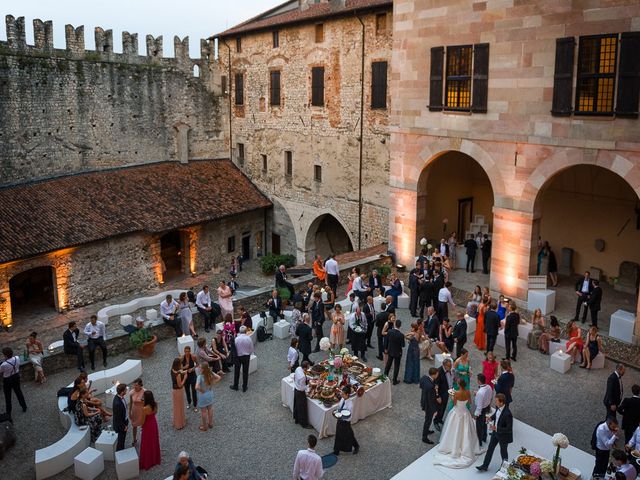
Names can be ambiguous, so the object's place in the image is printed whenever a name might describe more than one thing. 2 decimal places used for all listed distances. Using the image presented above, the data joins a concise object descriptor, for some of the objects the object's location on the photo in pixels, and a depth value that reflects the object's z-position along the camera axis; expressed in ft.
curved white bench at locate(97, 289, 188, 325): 63.82
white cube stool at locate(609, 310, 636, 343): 50.06
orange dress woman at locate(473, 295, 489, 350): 49.70
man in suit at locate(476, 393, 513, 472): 33.07
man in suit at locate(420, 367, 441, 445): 36.73
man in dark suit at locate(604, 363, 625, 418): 36.42
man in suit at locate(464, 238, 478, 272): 66.23
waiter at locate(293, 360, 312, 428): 38.96
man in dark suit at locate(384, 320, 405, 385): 42.80
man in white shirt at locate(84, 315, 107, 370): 47.67
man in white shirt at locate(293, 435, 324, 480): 31.09
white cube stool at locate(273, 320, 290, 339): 53.47
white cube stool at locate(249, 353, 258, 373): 47.06
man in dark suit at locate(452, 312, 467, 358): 45.89
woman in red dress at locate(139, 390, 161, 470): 35.06
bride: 34.32
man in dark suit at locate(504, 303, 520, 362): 47.16
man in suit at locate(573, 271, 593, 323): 52.39
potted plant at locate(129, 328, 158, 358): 50.29
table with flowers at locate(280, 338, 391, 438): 38.83
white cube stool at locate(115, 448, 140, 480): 34.76
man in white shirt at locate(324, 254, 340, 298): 61.31
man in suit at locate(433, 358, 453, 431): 37.35
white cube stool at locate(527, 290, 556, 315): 55.93
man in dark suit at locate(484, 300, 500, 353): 47.11
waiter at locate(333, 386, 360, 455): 36.40
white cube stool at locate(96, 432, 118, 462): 36.55
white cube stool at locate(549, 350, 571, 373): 46.39
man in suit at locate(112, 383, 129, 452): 35.68
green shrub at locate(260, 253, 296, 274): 98.07
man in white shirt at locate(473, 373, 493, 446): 36.12
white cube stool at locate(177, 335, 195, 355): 49.83
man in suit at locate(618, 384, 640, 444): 35.22
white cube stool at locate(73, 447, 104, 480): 34.81
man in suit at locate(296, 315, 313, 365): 45.21
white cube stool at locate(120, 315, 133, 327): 58.39
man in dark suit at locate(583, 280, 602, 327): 51.44
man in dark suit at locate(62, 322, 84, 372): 46.86
